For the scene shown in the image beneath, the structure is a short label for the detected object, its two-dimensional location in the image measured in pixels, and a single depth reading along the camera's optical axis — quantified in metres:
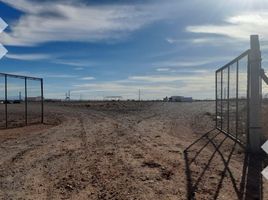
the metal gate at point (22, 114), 9.65
